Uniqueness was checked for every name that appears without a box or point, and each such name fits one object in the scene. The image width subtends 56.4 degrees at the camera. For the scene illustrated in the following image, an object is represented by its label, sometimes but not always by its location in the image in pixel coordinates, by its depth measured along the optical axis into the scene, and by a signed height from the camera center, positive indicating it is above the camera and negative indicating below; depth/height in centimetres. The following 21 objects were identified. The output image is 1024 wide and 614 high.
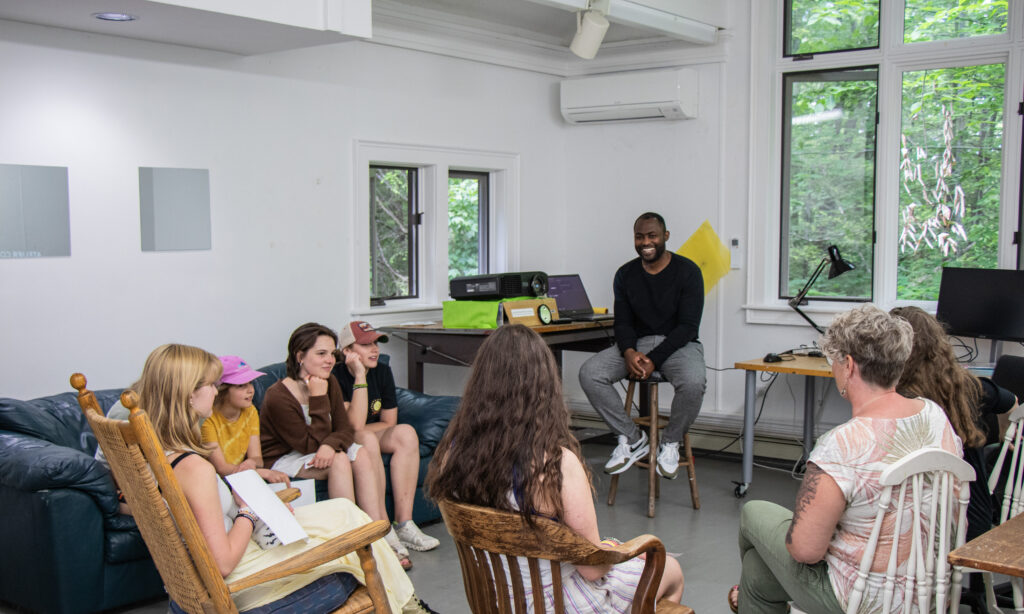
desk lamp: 540 -11
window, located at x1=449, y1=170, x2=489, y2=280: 627 +18
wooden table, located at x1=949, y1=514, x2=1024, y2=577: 199 -65
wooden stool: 486 -107
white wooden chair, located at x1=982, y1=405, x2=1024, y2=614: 292 -70
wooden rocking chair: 225 -68
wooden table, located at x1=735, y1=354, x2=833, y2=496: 489 -74
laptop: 595 -29
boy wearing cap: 431 -76
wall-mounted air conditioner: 604 +100
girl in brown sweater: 404 -79
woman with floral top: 228 -50
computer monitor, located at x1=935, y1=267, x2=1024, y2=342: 489 -28
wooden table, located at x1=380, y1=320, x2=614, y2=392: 522 -51
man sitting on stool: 501 -51
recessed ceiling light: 394 +97
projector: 556 -21
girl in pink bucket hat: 361 -69
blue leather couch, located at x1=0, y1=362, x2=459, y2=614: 330 -100
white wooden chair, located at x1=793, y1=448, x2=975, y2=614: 220 -64
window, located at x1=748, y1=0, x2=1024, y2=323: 534 +63
